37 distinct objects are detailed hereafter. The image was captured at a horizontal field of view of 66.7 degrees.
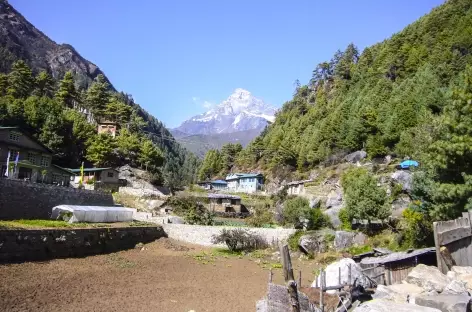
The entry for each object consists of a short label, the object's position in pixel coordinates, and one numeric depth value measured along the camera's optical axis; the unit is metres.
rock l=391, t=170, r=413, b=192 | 39.90
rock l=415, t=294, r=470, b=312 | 8.43
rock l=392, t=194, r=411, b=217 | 35.33
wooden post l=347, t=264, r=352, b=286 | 14.23
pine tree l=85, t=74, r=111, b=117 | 87.38
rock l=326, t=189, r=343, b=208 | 45.18
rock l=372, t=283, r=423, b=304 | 10.92
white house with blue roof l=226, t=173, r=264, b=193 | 83.62
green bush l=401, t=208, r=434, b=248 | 22.98
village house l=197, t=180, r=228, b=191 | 89.79
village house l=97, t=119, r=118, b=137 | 78.26
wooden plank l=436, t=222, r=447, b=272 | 12.37
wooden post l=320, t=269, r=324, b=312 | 11.94
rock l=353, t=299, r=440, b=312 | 7.67
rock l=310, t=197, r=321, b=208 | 47.91
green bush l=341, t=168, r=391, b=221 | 30.38
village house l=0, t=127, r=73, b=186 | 41.28
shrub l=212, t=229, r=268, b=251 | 34.88
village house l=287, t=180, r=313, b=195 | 64.49
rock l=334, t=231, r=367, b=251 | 30.72
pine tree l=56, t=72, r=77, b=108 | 81.81
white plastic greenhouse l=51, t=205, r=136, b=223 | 32.31
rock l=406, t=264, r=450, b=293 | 11.45
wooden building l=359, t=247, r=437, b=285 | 15.16
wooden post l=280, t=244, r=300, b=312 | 6.91
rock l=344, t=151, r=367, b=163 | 61.97
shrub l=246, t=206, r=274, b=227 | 45.91
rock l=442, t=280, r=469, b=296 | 9.90
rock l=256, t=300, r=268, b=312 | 9.90
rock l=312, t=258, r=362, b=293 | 15.77
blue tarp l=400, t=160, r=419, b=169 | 47.15
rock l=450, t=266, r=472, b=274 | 12.12
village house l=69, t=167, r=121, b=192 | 55.30
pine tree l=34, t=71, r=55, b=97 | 84.44
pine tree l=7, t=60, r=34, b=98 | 72.19
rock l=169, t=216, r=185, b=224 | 42.47
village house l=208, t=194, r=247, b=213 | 64.81
